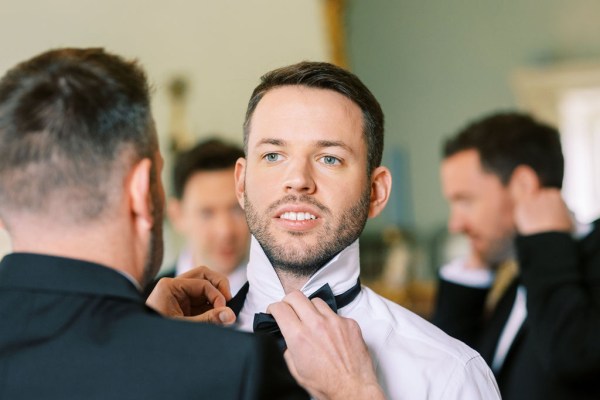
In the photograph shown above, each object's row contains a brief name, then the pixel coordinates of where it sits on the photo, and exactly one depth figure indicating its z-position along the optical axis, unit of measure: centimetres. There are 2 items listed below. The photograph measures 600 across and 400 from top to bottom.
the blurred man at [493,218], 225
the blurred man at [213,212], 269
